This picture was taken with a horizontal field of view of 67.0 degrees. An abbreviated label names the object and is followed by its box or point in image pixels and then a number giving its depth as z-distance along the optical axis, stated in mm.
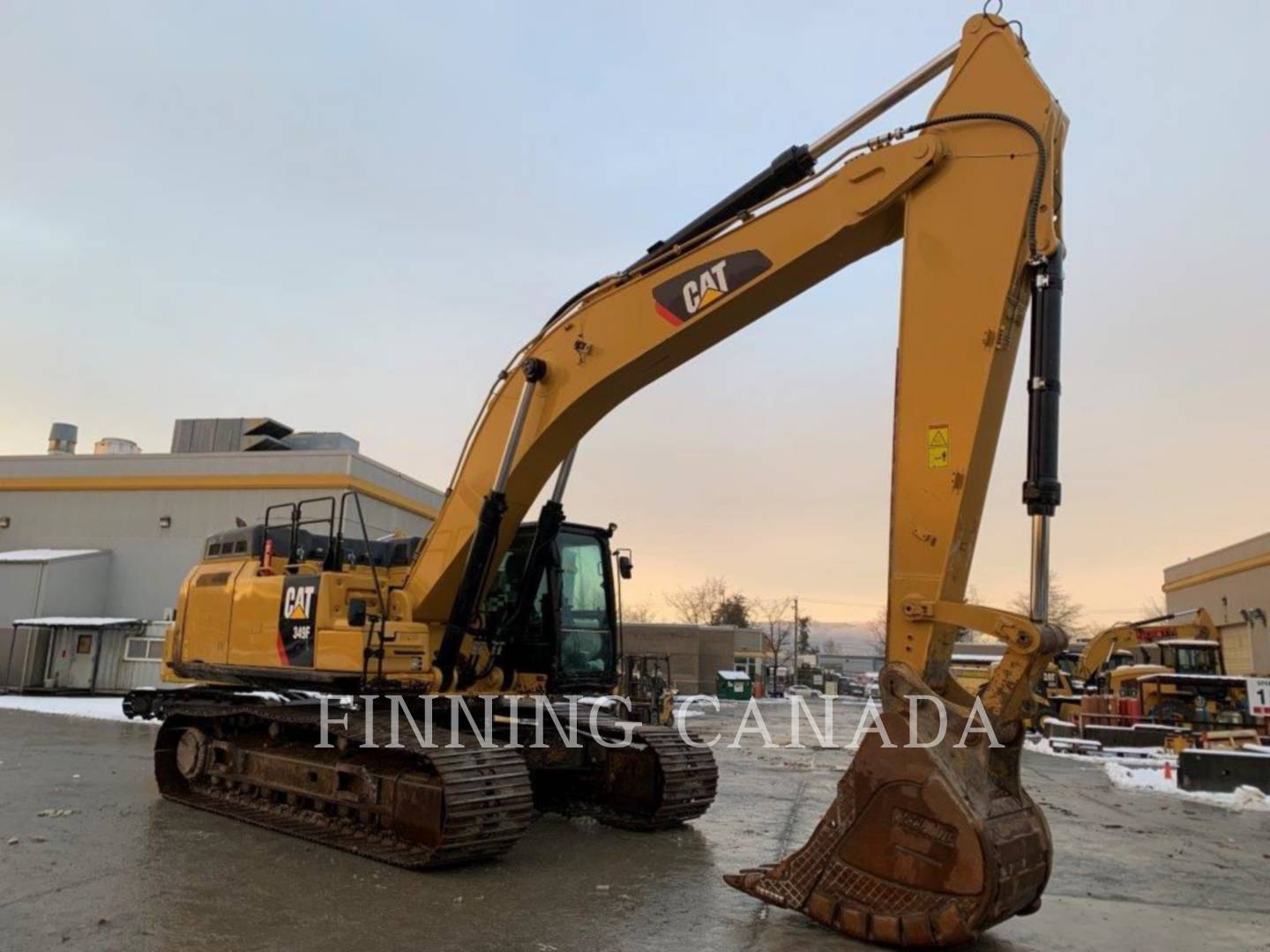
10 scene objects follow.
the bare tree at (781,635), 83312
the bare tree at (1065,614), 83688
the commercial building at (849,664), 95788
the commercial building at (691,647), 43156
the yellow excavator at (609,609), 4637
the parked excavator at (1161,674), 19688
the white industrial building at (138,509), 24844
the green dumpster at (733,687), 39312
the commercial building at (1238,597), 29141
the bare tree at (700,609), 81188
